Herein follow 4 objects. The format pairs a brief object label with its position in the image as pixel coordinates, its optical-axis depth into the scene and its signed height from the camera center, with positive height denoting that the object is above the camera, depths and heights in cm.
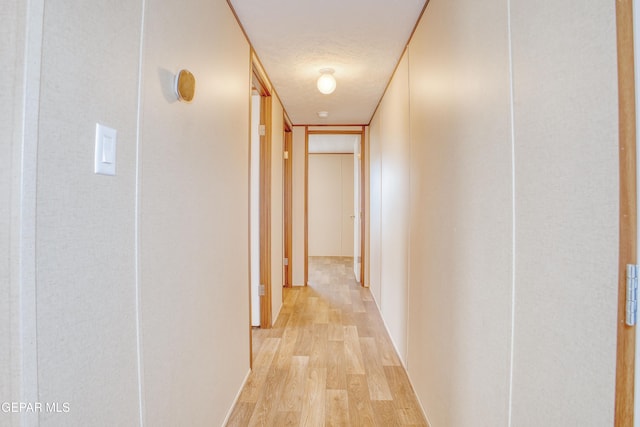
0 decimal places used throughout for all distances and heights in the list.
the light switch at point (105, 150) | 75 +16
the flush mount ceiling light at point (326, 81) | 268 +114
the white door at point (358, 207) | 469 +18
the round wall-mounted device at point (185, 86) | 112 +47
